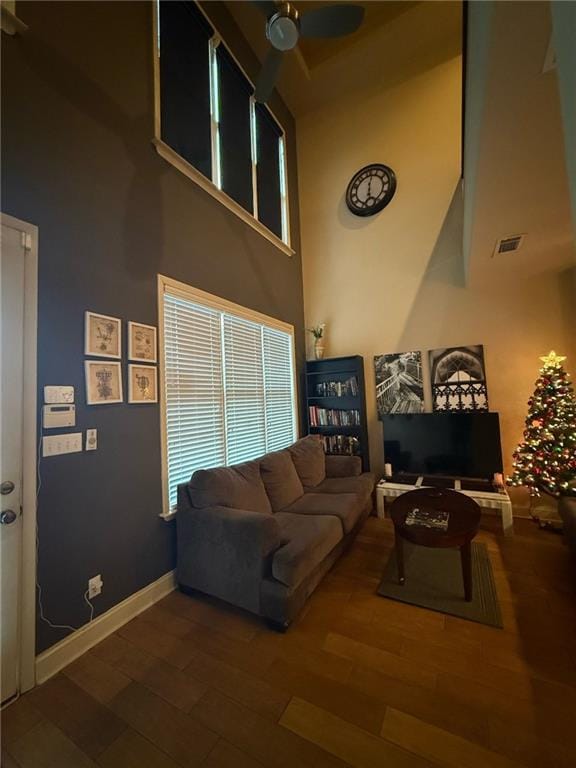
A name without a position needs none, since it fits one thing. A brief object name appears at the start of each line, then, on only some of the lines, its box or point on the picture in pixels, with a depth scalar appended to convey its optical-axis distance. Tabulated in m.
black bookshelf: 4.18
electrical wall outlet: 1.92
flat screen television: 3.46
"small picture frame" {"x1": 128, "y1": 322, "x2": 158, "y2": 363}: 2.25
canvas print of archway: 3.70
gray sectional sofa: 1.96
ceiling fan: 2.04
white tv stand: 3.07
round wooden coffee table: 2.06
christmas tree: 2.88
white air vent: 2.61
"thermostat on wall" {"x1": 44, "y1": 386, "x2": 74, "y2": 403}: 1.77
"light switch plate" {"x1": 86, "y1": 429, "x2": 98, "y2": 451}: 1.95
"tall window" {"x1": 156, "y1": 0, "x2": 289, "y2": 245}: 2.87
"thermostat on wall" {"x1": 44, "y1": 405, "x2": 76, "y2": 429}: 1.76
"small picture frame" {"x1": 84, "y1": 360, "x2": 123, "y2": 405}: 1.98
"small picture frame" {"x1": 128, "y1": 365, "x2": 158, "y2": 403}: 2.23
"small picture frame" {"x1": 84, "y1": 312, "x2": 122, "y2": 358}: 1.99
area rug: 2.06
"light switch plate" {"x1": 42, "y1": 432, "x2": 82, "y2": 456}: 1.76
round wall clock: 4.27
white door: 1.56
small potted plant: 4.53
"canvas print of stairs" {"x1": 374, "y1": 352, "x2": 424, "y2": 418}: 4.02
